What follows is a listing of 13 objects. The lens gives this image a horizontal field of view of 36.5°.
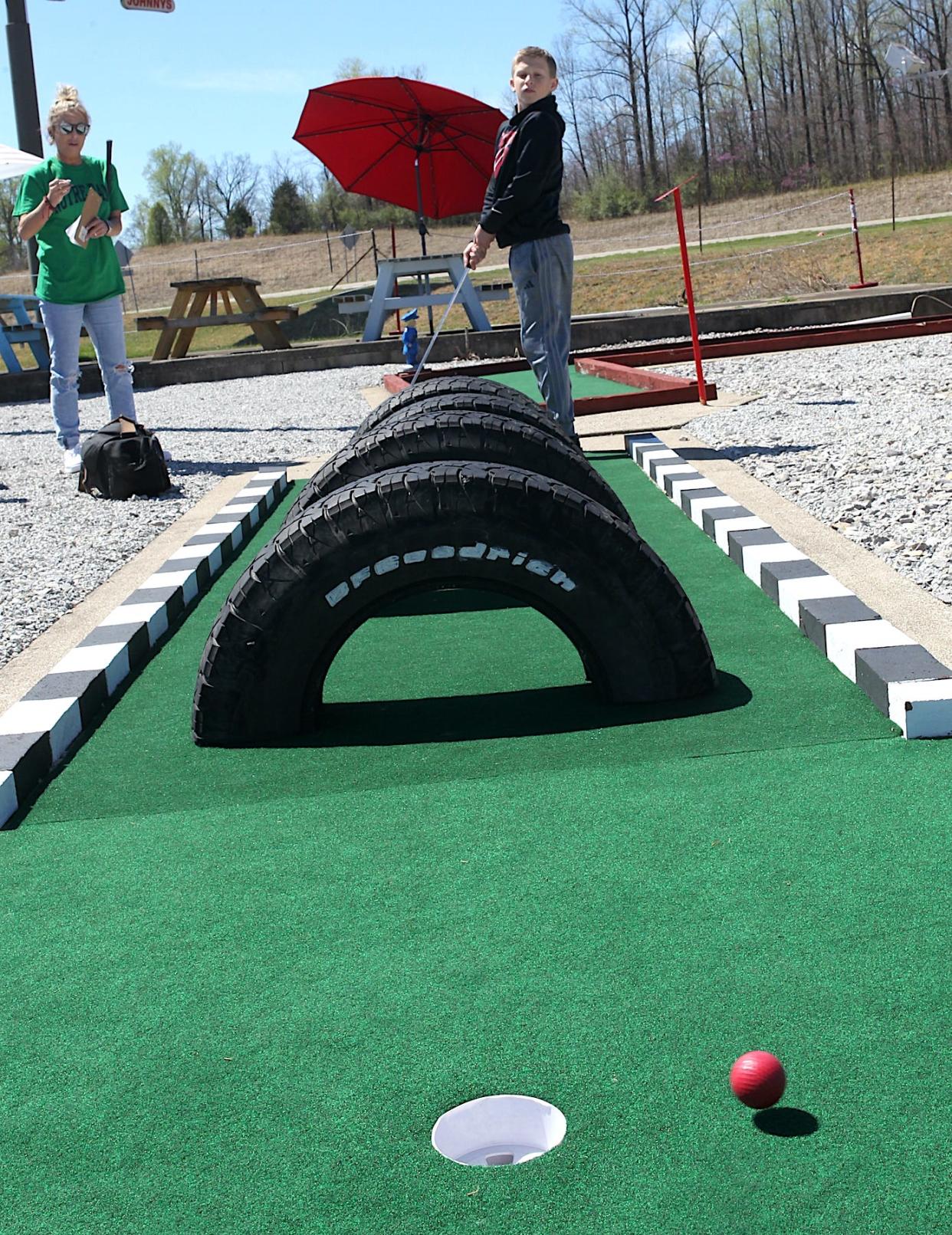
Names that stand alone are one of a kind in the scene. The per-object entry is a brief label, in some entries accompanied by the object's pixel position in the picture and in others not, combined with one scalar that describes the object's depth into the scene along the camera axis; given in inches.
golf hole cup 78.5
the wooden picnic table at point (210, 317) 946.1
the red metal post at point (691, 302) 427.0
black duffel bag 353.7
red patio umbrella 819.4
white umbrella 512.1
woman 354.6
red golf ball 77.3
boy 278.1
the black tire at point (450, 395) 235.8
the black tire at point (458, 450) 191.5
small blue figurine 557.5
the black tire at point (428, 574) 148.9
